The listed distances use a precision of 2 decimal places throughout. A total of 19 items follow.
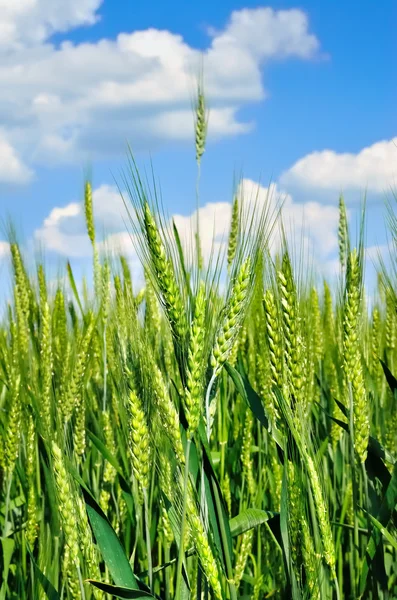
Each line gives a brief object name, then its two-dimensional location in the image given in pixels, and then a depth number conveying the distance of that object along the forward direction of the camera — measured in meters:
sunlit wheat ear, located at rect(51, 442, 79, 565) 1.05
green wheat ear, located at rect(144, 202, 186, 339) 1.01
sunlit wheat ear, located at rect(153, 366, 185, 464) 1.00
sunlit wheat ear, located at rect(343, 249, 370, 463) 1.15
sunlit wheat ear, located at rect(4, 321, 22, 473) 1.32
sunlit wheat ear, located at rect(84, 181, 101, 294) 2.25
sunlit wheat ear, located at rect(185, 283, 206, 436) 0.98
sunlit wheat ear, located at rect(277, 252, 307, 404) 1.07
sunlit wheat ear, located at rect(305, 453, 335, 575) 1.04
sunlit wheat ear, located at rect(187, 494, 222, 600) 0.98
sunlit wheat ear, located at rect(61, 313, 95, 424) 1.32
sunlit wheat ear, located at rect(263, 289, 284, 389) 1.07
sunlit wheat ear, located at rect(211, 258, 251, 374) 1.02
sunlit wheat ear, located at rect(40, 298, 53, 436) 1.19
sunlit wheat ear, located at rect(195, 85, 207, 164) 2.18
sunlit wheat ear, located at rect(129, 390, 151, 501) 1.04
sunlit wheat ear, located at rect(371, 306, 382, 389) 1.70
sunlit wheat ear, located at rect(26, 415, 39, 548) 1.20
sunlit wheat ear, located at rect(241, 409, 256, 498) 1.42
